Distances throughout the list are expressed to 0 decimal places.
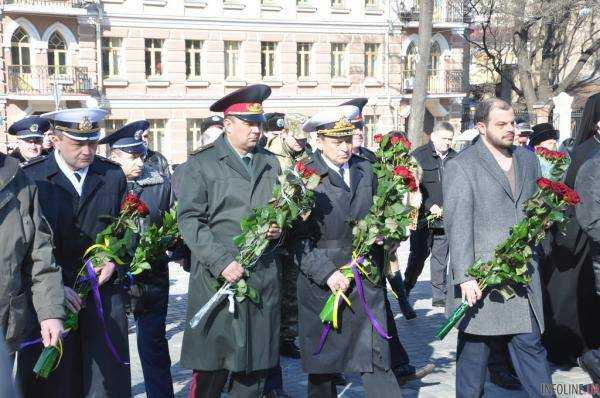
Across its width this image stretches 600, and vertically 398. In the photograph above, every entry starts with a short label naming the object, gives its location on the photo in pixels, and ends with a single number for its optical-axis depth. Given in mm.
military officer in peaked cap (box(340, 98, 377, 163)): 6454
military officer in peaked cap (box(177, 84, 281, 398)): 5559
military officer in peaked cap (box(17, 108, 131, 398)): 5422
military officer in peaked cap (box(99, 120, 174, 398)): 6578
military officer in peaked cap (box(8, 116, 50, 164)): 9750
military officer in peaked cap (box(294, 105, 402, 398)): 5965
